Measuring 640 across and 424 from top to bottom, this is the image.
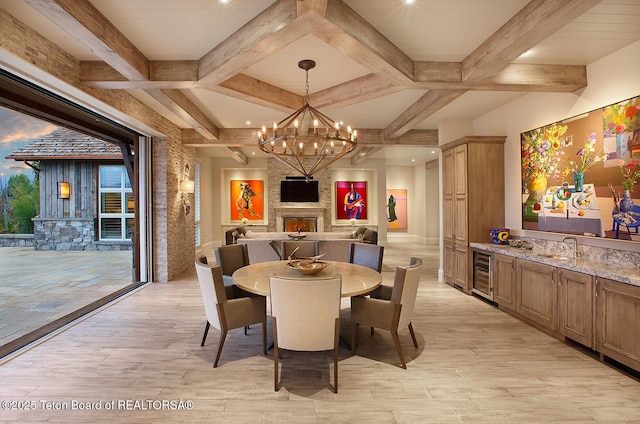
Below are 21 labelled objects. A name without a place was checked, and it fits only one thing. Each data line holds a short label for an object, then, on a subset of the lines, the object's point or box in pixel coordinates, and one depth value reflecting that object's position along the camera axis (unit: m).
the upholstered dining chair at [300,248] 4.24
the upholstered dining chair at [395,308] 2.78
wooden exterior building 9.64
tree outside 9.70
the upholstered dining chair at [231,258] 3.98
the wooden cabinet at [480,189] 4.97
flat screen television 10.46
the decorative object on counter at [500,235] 4.68
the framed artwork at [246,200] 11.08
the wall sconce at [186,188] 6.57
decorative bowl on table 3.10
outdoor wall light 9.61
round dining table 2.73
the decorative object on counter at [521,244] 4.37
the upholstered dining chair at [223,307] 2.82
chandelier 3.11
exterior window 9.88
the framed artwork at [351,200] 11.40
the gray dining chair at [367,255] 3.87
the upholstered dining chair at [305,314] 2.35
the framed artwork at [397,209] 12.80
